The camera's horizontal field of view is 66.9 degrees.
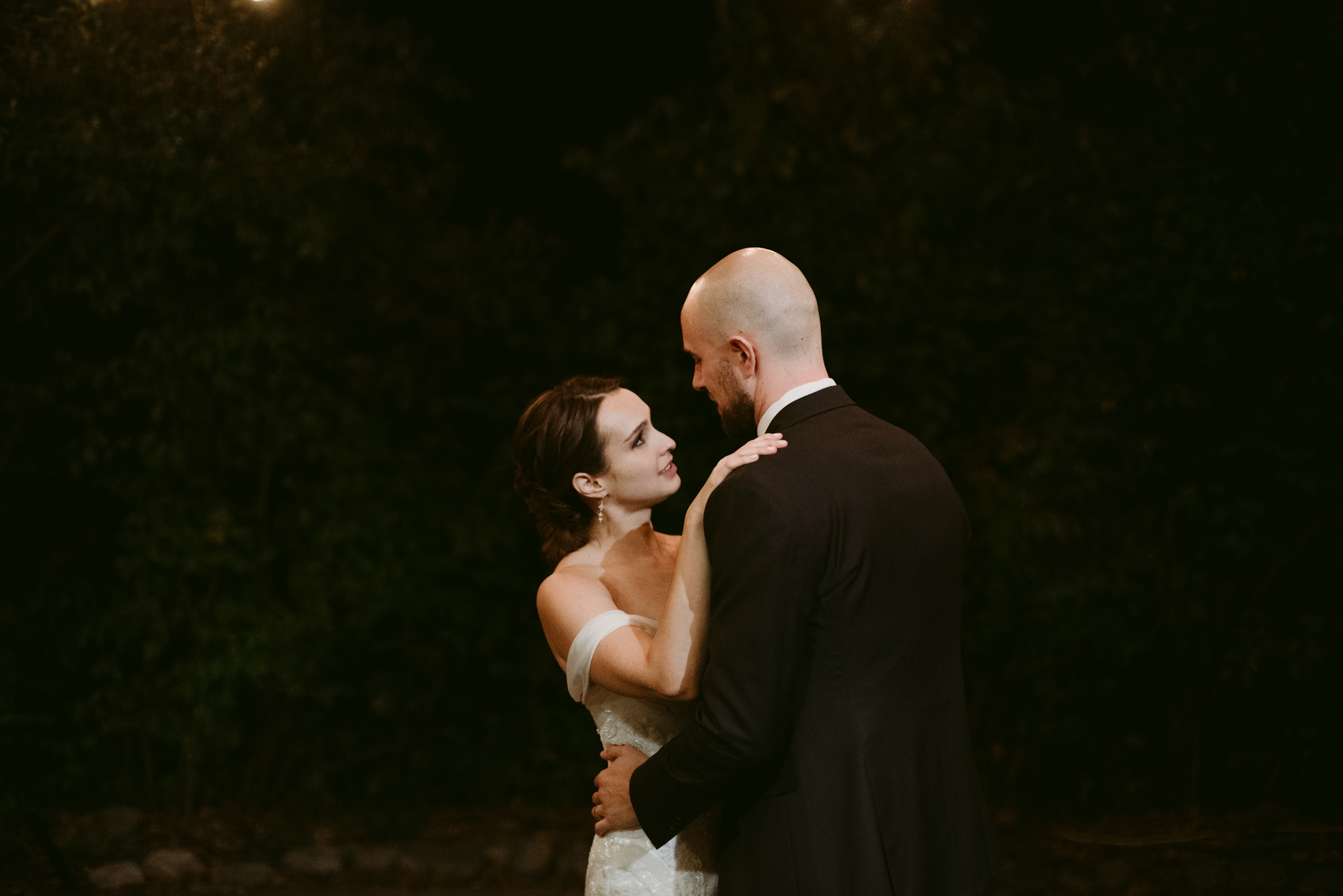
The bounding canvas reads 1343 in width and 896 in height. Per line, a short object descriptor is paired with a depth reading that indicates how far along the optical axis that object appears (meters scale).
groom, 1.49
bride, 1.75
